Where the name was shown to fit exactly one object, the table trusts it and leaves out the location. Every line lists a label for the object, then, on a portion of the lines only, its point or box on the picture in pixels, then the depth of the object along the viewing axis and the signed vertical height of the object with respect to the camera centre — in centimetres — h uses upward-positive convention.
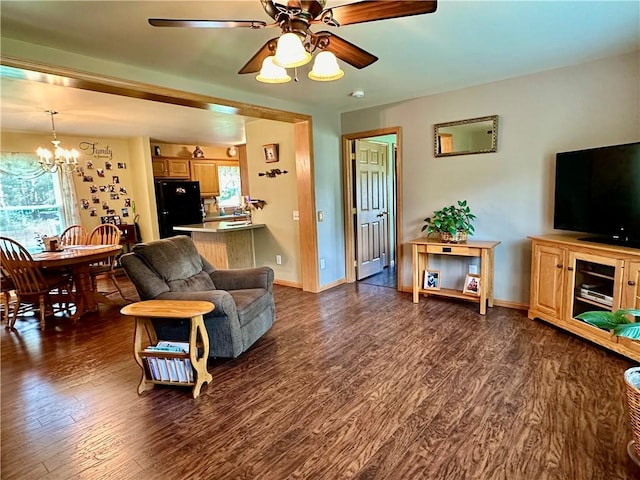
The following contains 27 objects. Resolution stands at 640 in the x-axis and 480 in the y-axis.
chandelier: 481 +67
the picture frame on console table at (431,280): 412 -105
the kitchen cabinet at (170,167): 650 +62
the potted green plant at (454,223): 380 -36
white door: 505 -21
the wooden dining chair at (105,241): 442 -54
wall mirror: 372 +57
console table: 359 -77
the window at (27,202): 513 +6
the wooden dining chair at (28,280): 364 -81
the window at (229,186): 776 +26
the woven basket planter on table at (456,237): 381 -52
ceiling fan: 154 +82
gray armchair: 261 -74
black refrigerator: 630 -8
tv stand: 254 -80
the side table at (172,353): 226 -94
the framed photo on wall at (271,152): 489 +61
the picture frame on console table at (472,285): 376 -103
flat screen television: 266 -8
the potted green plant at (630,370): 159 -92
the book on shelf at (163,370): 238 -115
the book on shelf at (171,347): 236 -99
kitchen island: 484 -63
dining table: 373 -64
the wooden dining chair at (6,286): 383 -86
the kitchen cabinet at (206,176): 714 +47
